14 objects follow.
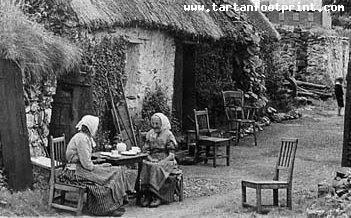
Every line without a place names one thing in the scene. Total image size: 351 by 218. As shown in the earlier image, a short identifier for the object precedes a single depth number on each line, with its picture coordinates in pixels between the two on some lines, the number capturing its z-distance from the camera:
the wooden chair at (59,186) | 8.17
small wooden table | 9.01
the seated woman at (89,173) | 8.27
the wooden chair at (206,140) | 12.54
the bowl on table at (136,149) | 9.50
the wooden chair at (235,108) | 15.65
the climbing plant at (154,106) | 13.14
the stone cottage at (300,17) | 28.33
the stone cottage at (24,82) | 8.66
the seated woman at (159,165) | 9.24
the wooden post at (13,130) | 8.64
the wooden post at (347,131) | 9.12
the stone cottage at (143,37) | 10.66
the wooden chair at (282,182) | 8.53
